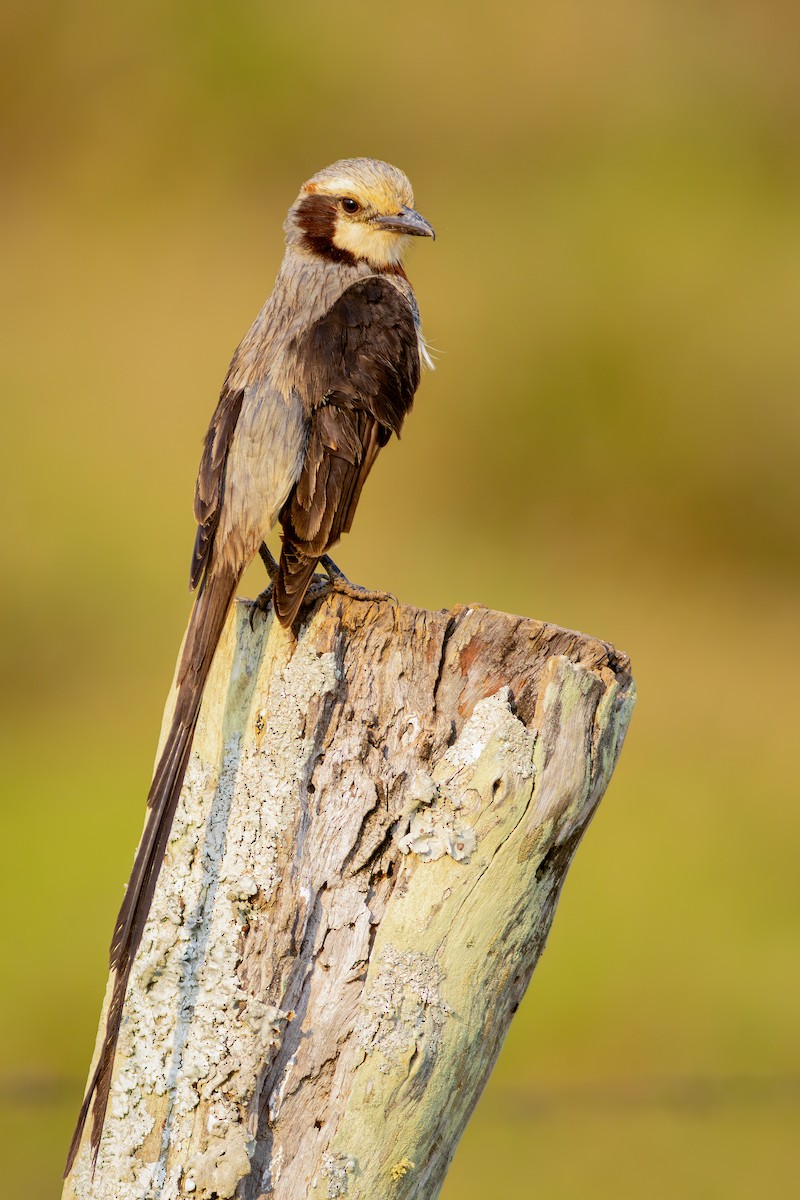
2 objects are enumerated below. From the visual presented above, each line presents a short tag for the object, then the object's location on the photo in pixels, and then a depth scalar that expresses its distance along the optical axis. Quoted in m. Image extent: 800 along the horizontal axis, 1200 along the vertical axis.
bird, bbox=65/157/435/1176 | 7.69
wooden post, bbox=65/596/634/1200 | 7.65
